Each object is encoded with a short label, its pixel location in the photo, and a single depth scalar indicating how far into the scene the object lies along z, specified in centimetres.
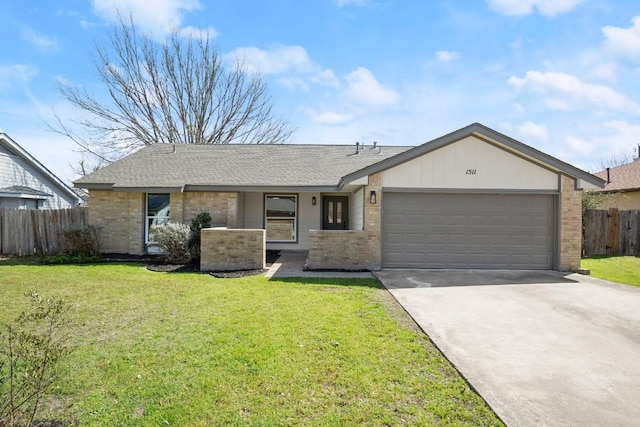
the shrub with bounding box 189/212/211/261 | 1118
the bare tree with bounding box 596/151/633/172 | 3931
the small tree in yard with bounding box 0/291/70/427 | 272
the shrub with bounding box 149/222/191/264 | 1088
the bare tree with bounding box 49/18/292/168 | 2272
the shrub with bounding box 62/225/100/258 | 1163
